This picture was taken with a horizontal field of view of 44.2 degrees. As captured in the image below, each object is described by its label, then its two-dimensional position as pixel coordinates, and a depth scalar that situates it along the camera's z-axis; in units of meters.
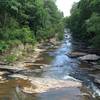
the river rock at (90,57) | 17.00
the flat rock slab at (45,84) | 10.37
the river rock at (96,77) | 11.83
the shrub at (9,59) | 14.72
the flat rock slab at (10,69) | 13.07
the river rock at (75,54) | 19.03
